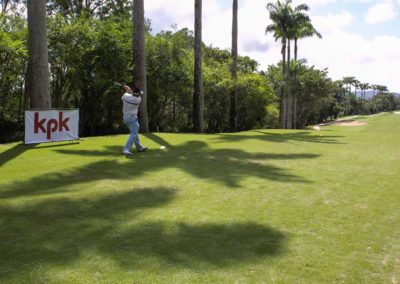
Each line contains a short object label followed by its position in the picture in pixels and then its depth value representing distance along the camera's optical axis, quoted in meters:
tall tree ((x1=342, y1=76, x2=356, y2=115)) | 122.75
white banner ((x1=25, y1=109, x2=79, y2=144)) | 11.44
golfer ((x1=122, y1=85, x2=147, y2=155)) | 10.27
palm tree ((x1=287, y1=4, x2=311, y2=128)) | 39.78
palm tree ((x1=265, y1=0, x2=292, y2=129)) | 39.69
